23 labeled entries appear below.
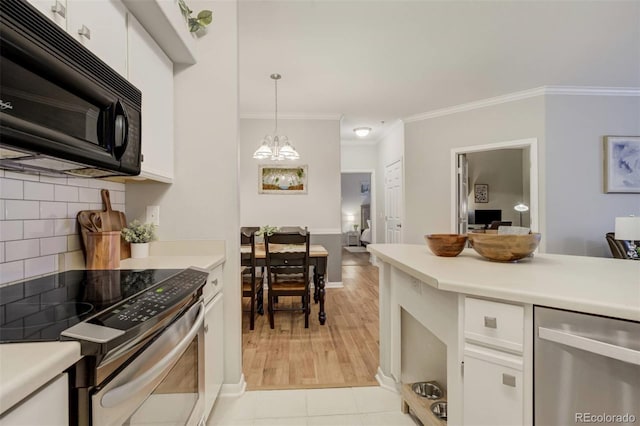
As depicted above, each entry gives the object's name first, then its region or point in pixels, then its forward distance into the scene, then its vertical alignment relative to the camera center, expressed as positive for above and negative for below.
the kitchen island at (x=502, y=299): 0.92 -0.27
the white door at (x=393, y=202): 5.27 +0.21
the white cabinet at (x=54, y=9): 0.90 +0.63
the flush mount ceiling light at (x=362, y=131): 5.43 +1.48
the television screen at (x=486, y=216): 6.60 -0.07
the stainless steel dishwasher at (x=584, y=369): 0.83 -0.46
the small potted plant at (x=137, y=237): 1.67 -0.13
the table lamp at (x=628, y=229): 2.96 -0.17
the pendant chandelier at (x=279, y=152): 3.46 +0.72
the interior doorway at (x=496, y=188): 6.59 +0.55
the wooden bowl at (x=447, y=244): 1.52 -0.16
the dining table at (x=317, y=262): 3.04 -0.49
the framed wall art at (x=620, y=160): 3.74 +0.64
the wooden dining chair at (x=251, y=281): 2.96 -0.72
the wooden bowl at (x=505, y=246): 1.31 -0.15
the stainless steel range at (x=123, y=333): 0.65 -0.30
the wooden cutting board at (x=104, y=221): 1.41 -0.04
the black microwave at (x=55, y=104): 0.71 +0.32
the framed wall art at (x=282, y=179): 4.74 +0.54
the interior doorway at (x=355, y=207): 9.99 +0.21
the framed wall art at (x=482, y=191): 6.73 +0.48
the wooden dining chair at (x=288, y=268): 2.87 -0.53
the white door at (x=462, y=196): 4.49 +0.25
